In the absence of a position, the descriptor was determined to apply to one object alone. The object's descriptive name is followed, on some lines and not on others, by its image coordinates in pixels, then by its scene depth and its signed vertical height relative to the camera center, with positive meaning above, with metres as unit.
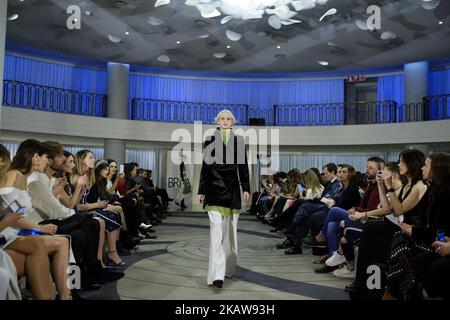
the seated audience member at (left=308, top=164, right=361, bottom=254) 4.73 -0.16
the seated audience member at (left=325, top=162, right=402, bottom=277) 3.86 -0.54
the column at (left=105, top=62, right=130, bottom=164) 12.94 +2.37
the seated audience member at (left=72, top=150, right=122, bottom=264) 4.24 -0.26
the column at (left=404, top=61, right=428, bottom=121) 12.84 +2.95
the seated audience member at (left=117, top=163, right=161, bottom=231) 6.95 -0.26
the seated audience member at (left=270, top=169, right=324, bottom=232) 6.46 -0.31
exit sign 14.59 +3.54
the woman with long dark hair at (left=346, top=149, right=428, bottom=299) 3.25 -0.40
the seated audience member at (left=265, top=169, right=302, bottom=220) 7.53 -0.24
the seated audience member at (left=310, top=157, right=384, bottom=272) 4.23 -0.33
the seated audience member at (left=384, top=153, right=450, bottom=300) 2.68 -0.40
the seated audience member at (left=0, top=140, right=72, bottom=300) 2.58 -0.35
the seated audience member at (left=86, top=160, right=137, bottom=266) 4.51 -0.41
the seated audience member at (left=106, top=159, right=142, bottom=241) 5.67 -0.49
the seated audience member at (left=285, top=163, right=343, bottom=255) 5.46 -0.45
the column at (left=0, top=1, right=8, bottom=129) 4.44 +1.57
